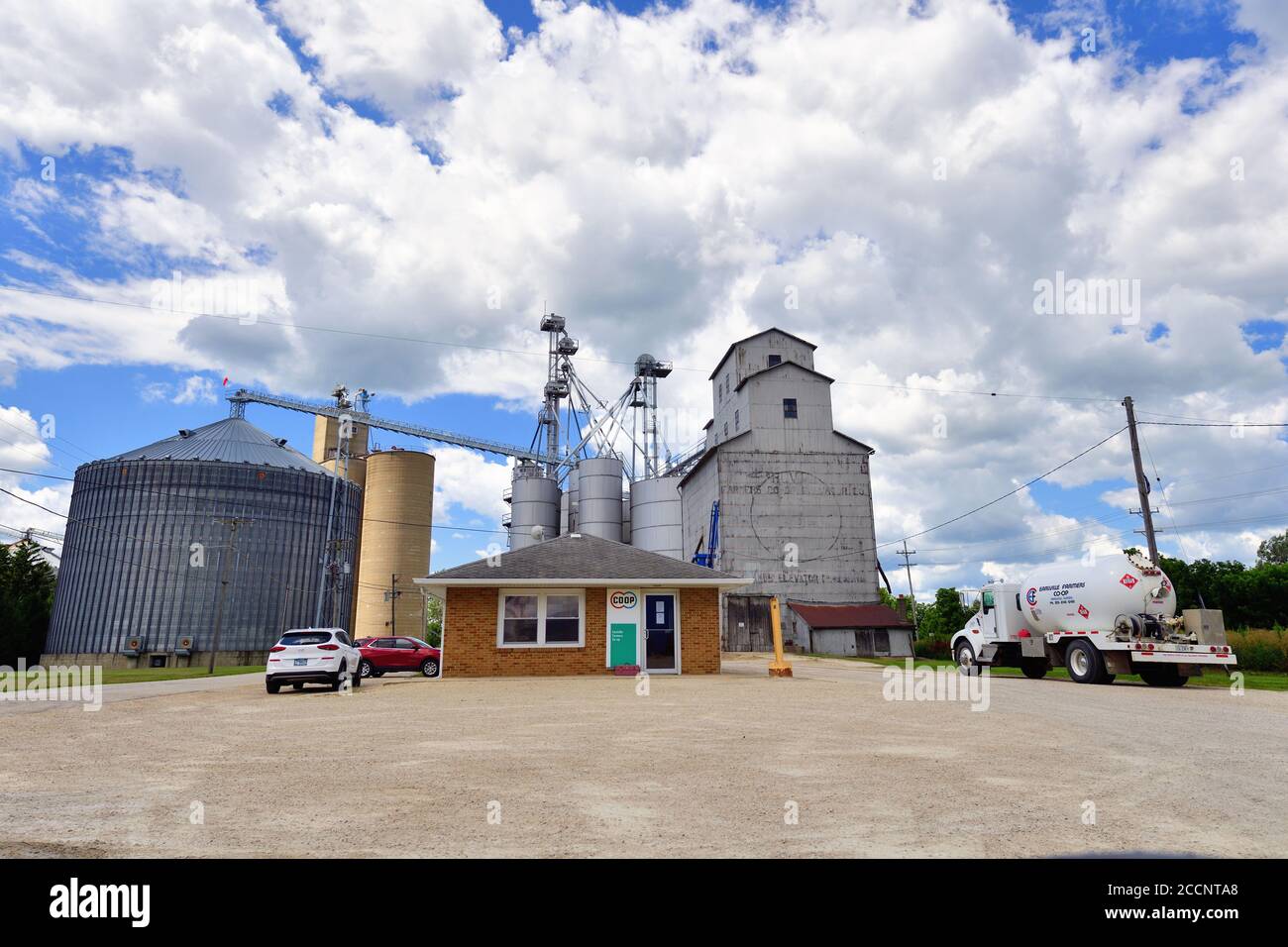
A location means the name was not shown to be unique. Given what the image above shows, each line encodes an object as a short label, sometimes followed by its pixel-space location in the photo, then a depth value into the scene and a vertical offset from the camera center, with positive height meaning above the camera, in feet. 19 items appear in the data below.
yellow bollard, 70.33 -3.55
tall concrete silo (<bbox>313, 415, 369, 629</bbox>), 251.19 +64.62
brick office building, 71.61 +1.48
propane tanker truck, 59.11 -0.11
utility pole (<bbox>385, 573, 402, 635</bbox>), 214.48 +10.34
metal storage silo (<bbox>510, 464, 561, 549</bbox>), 195.11 +33.10
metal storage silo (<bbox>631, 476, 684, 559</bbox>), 179.42 +27.63
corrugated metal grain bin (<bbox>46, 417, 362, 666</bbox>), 174.50 +19.80
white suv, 60.18 -2.01
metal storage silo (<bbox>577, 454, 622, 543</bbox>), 184.85 +33.13
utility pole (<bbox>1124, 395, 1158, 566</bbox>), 82.33 +16.13
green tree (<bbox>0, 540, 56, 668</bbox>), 159.80 +8.14
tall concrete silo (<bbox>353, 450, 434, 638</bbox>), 234.99 +29.53
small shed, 143.64 -0.33
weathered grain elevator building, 151.64 +26.46
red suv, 90.99 -2.55
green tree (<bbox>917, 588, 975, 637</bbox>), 254.68 +3.67
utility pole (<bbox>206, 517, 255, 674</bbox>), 175.63 +26.26
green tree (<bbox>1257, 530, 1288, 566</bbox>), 275.59 +27.42
